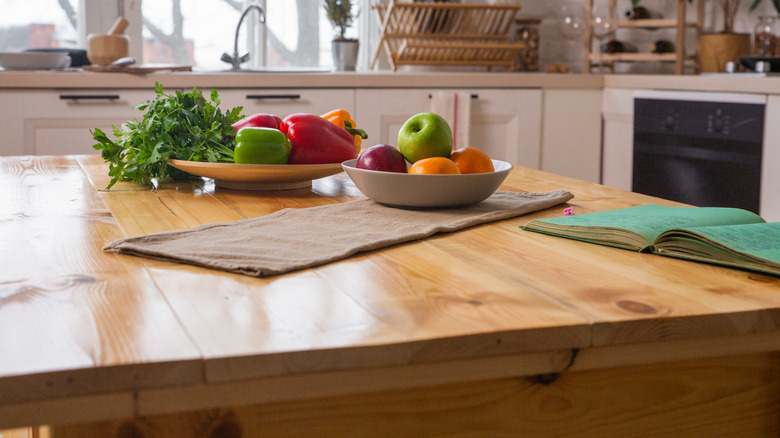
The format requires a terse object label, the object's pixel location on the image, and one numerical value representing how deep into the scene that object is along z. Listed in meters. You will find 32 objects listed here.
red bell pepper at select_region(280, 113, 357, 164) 1.37
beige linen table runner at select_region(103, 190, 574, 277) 0.81
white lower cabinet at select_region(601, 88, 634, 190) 3.42
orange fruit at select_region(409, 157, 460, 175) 1.10
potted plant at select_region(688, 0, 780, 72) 3.40
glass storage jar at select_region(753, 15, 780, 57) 3.21
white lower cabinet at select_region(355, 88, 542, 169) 3.32
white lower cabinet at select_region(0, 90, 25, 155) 2.90
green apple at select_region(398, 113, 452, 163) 1.17
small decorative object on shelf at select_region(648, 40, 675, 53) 3.61
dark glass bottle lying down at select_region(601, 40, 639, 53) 3.70
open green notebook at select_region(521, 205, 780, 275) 0.81
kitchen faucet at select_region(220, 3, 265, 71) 3.53
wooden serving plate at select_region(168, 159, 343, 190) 1.29
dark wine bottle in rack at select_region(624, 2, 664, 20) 3.67
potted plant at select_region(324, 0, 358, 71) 3.73
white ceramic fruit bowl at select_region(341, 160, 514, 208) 1.08
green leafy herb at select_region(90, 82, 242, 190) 1.34
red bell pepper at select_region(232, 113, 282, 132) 1.40
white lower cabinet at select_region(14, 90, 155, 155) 2.95
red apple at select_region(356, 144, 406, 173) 1.15
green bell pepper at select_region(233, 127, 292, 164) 1.32
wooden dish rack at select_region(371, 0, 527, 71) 3.67
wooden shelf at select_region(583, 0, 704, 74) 3.54
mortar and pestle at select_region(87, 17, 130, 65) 3.10
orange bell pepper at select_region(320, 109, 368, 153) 1.51
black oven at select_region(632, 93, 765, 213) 2.71
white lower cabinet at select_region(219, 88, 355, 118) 3.13
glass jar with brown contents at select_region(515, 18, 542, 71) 3.98
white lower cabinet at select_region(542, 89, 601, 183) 3.55
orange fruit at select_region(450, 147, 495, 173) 1.16
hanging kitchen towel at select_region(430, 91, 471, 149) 3.35
